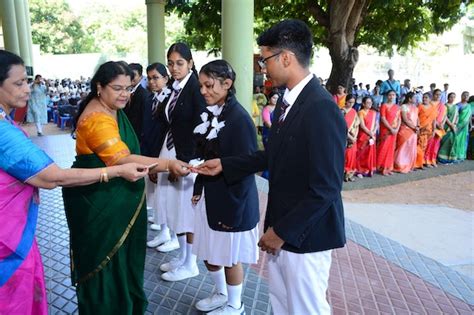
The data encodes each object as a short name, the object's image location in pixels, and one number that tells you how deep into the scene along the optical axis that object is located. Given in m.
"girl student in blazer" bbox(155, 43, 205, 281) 3.24
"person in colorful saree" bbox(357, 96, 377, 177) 8.27
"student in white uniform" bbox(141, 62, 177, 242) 3.53
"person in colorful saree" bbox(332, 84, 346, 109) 9.92
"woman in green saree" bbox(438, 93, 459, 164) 9.82
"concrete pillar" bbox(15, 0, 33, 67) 17.11
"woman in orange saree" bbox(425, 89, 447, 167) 9.45
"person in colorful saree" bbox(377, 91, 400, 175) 8.64
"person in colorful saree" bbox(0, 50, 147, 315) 1.74
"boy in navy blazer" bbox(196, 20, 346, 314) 1.73
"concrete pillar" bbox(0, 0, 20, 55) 15.97
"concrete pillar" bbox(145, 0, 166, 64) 10.19
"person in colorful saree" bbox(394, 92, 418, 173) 8.88
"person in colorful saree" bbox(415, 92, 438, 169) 9.27
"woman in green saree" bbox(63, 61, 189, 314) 2.25
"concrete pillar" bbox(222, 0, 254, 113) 6.25
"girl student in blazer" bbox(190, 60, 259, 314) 2.60
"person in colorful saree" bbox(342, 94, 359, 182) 7.93
